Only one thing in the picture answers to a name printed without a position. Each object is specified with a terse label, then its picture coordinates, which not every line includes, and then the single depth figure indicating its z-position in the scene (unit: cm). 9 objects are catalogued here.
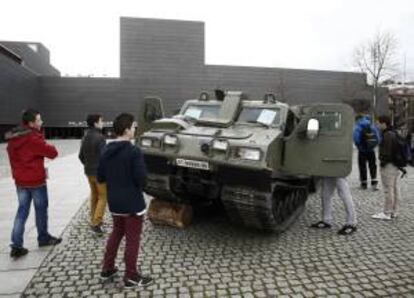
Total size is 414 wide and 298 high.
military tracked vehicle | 582
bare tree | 3350
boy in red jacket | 560
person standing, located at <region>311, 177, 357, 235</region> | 696
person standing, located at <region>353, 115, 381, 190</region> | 1036
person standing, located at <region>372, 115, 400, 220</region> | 747
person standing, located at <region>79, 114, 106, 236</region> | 665
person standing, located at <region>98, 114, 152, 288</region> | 467
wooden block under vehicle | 702
